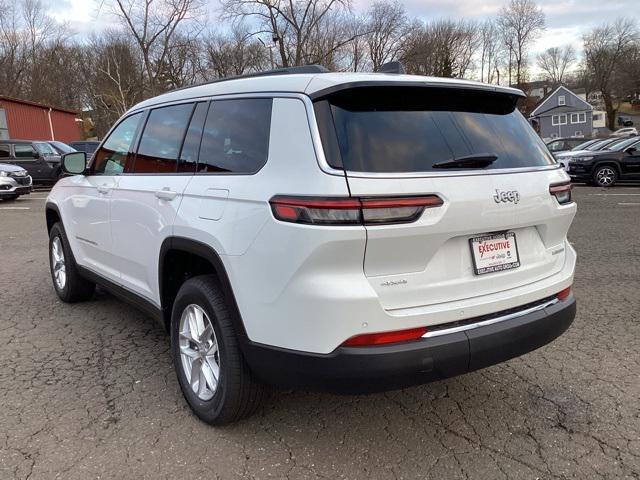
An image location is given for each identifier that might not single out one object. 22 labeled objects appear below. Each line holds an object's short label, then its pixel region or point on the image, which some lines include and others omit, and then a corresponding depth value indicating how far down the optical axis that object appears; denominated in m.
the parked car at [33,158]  18.19
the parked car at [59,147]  19.36
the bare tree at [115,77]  45.03
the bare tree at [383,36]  51.25
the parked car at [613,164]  16.09
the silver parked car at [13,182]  14.86
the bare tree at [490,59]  75.75
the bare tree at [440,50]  52.19
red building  29.02
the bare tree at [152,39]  41.97
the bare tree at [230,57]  52.63
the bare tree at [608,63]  73.69
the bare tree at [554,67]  92.06
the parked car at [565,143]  22.52
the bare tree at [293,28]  39.28
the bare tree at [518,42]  74.81
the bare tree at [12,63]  47.94
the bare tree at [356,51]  48.48
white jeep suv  2.18
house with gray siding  67.62
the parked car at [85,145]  26.16
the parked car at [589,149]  16.88
